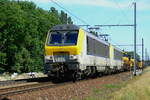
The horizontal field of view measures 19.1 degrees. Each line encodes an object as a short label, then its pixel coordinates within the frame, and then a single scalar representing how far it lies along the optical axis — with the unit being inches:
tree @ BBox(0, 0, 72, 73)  2380.7
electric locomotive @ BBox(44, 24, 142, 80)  1056.2
